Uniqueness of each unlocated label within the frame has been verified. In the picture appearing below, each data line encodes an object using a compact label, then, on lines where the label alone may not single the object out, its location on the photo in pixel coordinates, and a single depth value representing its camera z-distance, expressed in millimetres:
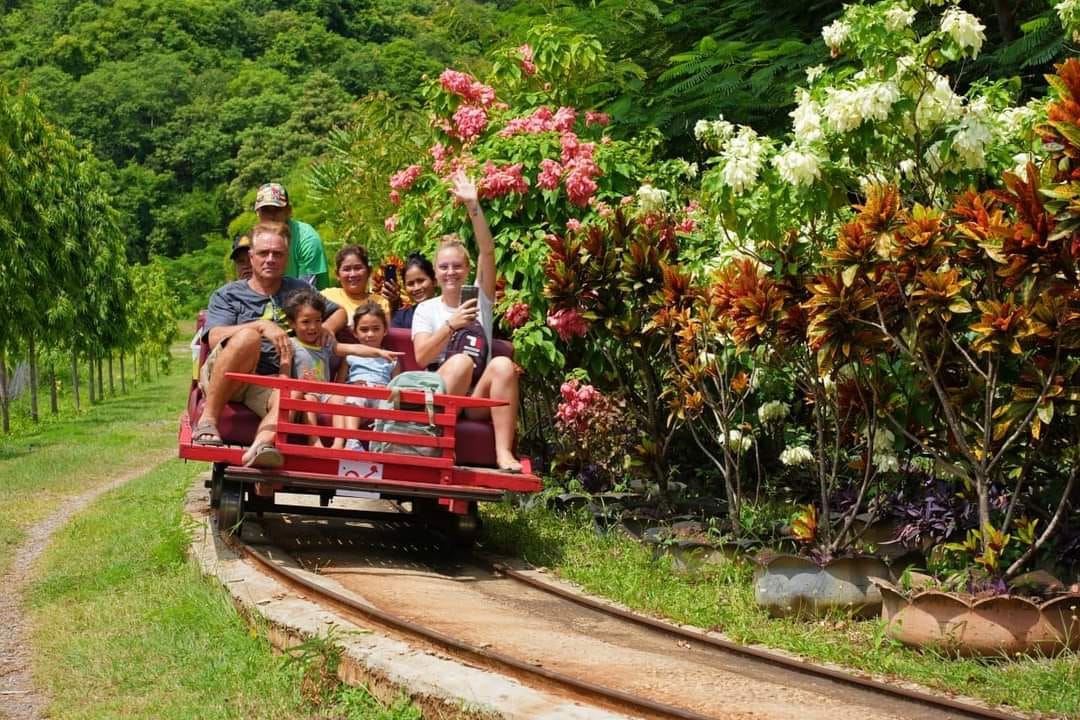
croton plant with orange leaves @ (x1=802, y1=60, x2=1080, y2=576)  6590
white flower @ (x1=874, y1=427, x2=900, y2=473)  7977
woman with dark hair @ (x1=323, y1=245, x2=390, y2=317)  10141
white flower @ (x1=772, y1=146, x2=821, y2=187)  7445
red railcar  8531
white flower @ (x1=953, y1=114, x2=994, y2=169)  7395
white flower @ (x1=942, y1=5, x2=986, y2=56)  7328
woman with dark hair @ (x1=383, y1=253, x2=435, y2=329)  10000
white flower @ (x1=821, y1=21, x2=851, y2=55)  7766
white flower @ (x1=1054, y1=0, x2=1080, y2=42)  7266
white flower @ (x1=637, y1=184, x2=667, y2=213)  9836
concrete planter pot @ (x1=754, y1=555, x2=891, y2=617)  7867
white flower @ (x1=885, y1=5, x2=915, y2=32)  7590
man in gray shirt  8688
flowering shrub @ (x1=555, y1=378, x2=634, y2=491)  10766
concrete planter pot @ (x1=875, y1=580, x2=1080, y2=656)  6840
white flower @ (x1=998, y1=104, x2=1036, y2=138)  7695
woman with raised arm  9164
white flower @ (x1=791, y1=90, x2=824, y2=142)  7590
